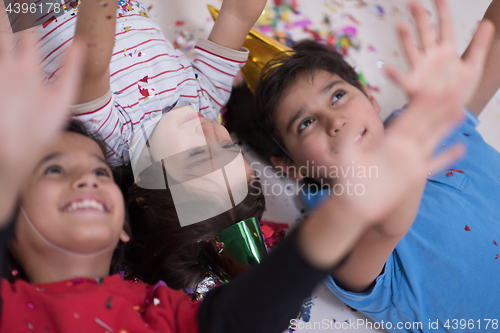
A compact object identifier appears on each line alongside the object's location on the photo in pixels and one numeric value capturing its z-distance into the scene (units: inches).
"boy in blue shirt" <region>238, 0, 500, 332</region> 34.8
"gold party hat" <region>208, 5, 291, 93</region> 47.0
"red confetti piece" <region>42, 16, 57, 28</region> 37.9
